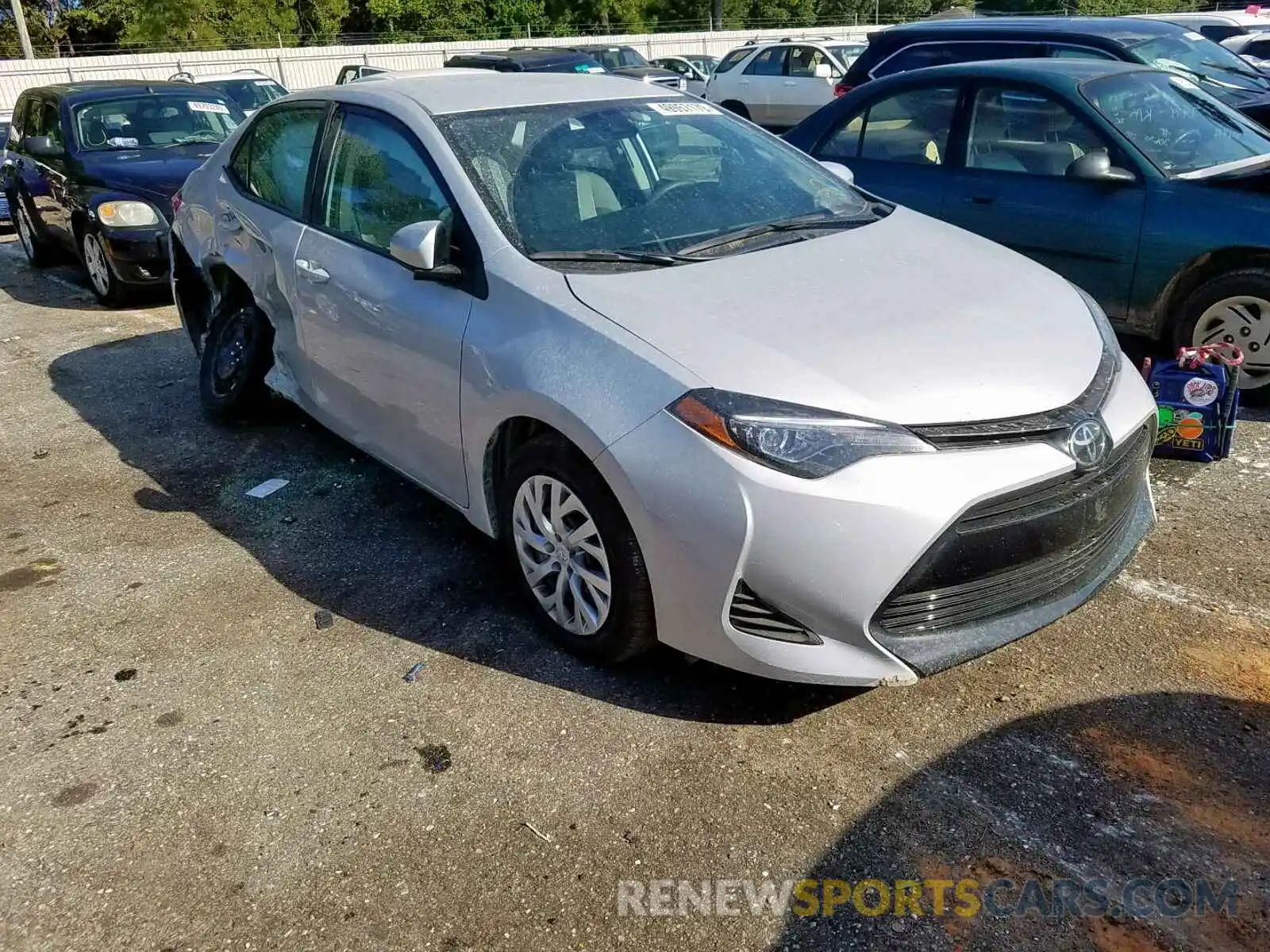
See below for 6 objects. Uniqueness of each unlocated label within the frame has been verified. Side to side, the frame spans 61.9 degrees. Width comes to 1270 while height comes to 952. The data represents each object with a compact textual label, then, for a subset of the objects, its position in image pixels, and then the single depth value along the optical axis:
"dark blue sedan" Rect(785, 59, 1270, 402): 4.96
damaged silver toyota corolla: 2.69
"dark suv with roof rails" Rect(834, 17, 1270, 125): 8.27
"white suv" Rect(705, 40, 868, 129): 16.03
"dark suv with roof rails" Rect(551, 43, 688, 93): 20.36
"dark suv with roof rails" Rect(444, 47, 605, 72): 17.36
